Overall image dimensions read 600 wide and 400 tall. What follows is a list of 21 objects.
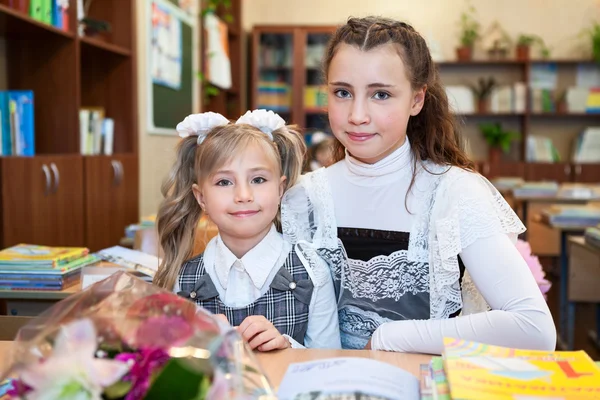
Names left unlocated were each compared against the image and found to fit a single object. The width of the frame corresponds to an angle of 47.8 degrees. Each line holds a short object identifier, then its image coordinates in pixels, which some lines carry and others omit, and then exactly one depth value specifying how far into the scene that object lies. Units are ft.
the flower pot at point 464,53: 22.79
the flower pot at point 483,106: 22.76
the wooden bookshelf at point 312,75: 22.99
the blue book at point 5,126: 9.43
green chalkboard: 14.88
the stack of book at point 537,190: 17.08
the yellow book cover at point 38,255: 6.16
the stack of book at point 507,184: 18.15
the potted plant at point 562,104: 22.31
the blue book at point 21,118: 9.52
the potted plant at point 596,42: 21.71
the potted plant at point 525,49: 22.44
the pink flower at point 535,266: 6.40
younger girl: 4.83
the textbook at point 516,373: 2.75
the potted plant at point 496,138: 22.52
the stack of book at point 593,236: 9.82
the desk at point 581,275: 11.04
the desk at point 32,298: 6.05
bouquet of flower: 2.27
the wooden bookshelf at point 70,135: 9.30
